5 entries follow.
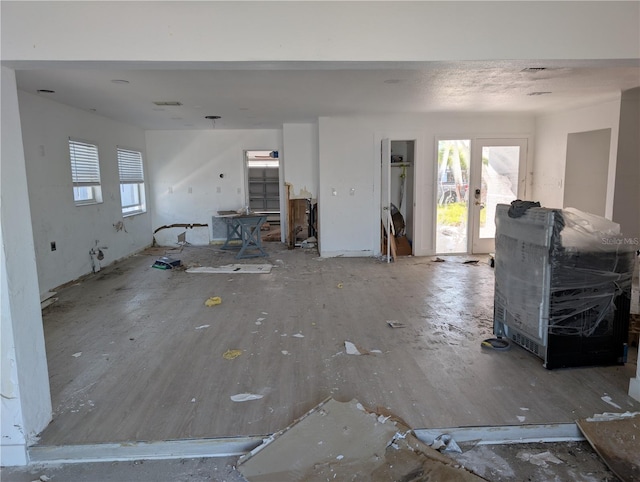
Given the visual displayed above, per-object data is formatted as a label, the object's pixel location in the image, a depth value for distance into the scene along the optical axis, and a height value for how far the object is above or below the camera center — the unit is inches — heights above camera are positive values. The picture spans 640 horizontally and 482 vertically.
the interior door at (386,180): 259.3 +2.2
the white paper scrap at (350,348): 131.0 -51.2
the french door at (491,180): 274.8 +1.1
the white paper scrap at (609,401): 99.0 -51.9
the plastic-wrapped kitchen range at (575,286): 111.7 -28.1
